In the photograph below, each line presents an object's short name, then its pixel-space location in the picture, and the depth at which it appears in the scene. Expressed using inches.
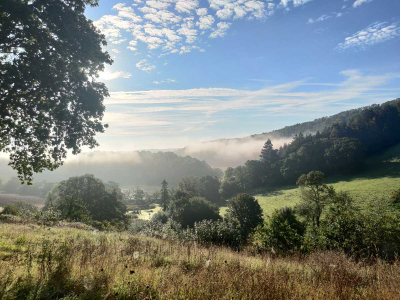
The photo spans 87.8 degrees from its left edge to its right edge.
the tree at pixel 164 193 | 3304.1
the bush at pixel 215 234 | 577.2
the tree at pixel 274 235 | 718.3
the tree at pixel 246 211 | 1718.8
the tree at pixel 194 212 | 1920.5
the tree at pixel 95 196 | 2011.6
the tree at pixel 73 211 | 1283.7
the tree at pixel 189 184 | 3135.8
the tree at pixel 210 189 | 3654.0
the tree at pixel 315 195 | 1643.0
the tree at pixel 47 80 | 388.8
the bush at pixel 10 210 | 1087.3
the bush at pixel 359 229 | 566.7
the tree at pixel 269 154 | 4042.8
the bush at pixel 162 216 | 2217.3
